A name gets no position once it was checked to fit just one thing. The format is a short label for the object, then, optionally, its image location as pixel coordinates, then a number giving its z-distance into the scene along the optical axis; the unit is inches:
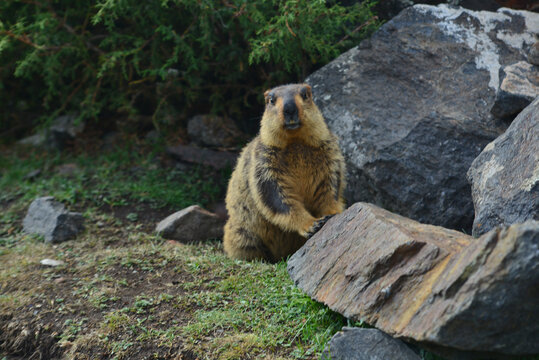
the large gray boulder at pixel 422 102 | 207.5
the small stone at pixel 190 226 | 240.7
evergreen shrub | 245.2
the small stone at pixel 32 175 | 306.6
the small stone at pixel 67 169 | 304.1
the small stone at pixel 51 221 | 236.8
